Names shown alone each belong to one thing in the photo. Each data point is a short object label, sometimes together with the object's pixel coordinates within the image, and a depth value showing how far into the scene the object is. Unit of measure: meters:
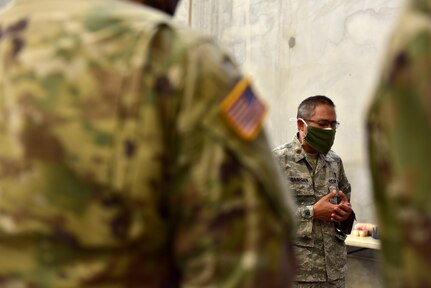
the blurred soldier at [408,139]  0.63
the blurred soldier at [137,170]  0.80
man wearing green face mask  2.75
